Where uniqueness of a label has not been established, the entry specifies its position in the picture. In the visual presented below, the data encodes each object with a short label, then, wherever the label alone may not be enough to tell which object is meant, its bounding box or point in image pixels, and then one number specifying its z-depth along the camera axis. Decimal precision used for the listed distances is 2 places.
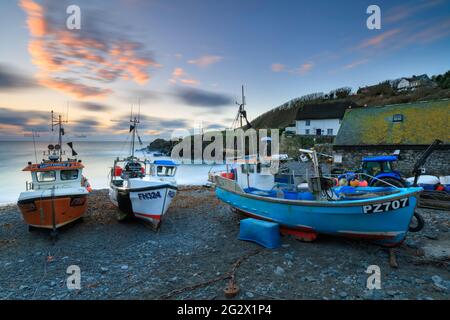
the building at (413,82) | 73.50
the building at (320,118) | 55.09
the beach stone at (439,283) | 6.32
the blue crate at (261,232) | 9.23
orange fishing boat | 10.88
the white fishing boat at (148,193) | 11.83
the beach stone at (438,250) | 8.01
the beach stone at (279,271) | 7.32
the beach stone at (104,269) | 7.96
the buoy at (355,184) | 12.68
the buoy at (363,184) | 12.72
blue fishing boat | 7.96
